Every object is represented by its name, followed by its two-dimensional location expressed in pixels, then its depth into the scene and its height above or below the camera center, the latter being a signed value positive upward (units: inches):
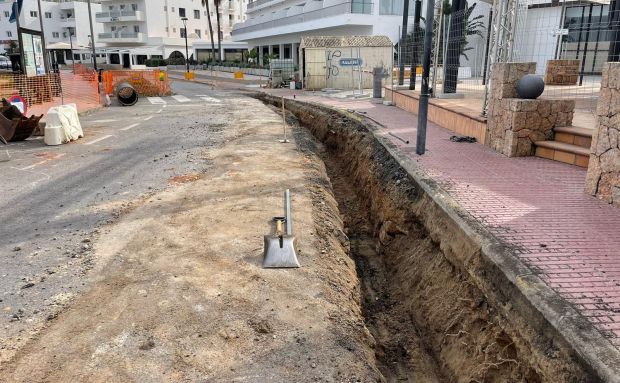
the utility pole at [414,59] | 735.9 +17.4
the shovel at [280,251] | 213.3 -80.1
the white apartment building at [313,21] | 1423.5 +159.1
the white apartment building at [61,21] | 2945.4 +278.9
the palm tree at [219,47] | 2332.2 +103.4
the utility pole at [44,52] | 877.7 +27.1
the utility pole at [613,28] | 476.2 +45.7
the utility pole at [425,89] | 343.3 -13.5
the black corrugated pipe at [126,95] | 919.7 -51.2
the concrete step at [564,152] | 306.0 -52.8
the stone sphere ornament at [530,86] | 341.4 -10.1
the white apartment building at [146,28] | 2755.9 +230.7
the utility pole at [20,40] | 772.3 +41.1
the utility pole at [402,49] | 829.8 +36.4
